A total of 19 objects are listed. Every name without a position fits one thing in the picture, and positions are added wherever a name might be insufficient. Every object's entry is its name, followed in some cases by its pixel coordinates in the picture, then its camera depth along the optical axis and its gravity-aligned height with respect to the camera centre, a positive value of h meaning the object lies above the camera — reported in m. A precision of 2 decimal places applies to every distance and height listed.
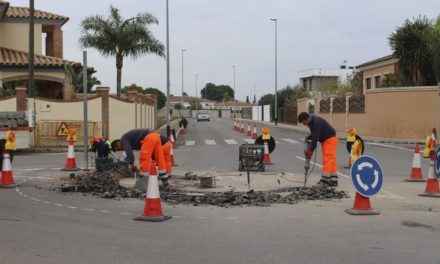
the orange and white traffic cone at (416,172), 13.41 -1.23
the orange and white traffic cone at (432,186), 10.83 -1.26
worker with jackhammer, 11.95 -0.48
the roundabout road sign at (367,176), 8.88 -0.88
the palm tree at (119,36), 38.34 +5.35
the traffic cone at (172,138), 24.33 -0.81
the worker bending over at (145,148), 10.94 -0.56
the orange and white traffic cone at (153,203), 8.52 -1.23
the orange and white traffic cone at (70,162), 15.78 -1.17
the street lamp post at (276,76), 63.66 +4.47
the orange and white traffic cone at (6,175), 12.21 -1.17
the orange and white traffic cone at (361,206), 8.99 -1.35
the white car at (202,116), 75.25 +0.22
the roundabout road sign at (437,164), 10.62 -0.83
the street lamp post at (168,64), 33.92 +3.12
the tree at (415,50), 33.38 +3.84
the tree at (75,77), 32.94 +2.39
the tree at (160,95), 118.97 +4.88
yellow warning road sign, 26.21 -0.55
